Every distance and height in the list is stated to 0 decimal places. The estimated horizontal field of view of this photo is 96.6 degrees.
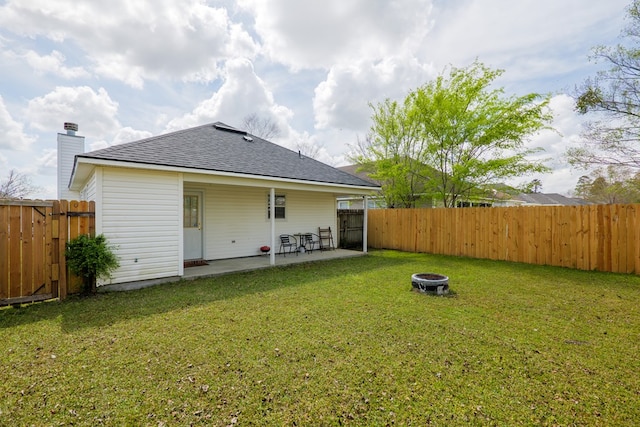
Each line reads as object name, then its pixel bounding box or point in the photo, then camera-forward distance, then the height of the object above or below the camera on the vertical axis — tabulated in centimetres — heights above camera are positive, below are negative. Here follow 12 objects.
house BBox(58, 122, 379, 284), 578 +50
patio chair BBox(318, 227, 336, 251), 1141 -114
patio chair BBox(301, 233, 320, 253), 1077 -118
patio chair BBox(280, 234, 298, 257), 1013 -120
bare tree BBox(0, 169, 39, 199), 1700 +157
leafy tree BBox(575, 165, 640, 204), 1025 +116
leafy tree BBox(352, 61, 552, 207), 1063 +303
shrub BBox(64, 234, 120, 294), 506 -86
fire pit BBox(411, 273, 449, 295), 532 -141
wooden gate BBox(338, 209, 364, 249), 1262 -77
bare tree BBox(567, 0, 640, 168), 898 +357
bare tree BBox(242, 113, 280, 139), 2475 +747
